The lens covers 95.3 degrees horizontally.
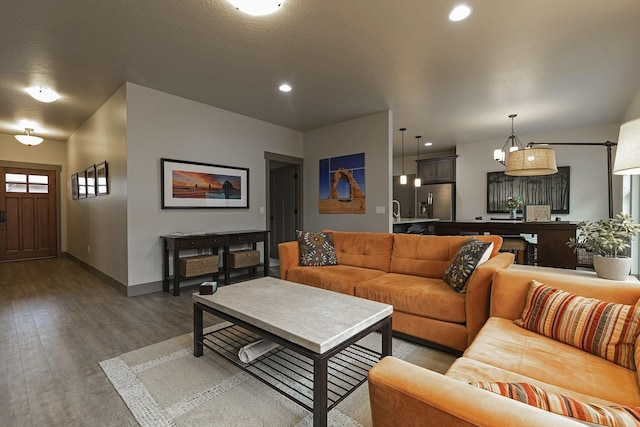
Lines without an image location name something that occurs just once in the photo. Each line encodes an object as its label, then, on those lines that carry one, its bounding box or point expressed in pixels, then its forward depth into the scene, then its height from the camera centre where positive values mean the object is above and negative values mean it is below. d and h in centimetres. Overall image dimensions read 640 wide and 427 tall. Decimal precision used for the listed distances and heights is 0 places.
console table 389 -47
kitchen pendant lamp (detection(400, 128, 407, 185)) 607 +64
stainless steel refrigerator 774 +23
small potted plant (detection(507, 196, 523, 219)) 530 +3
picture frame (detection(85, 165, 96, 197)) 505 +58
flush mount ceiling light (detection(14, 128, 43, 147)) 568 +147
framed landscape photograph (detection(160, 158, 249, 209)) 418 +41
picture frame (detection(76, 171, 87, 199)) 558 +54
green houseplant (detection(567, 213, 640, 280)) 192 -25
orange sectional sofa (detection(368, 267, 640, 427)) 66 -55
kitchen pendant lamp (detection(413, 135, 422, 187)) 650 +168
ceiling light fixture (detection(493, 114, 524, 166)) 654 +149
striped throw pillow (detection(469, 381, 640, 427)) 67 -50
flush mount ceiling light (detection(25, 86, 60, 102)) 393 +162
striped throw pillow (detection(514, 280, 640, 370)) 136 -59
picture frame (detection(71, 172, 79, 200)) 614 +57
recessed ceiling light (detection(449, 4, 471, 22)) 236 +164
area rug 159 -113
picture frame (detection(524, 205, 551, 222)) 459 -9
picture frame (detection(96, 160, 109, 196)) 446 +53
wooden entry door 645 -3
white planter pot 191 -40
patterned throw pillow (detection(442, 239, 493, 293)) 230 -44
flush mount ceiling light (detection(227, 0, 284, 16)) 197 +141
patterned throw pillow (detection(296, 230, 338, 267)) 346 -48
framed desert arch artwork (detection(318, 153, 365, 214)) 520 +47
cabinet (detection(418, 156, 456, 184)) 760 +105
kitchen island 416 -43
